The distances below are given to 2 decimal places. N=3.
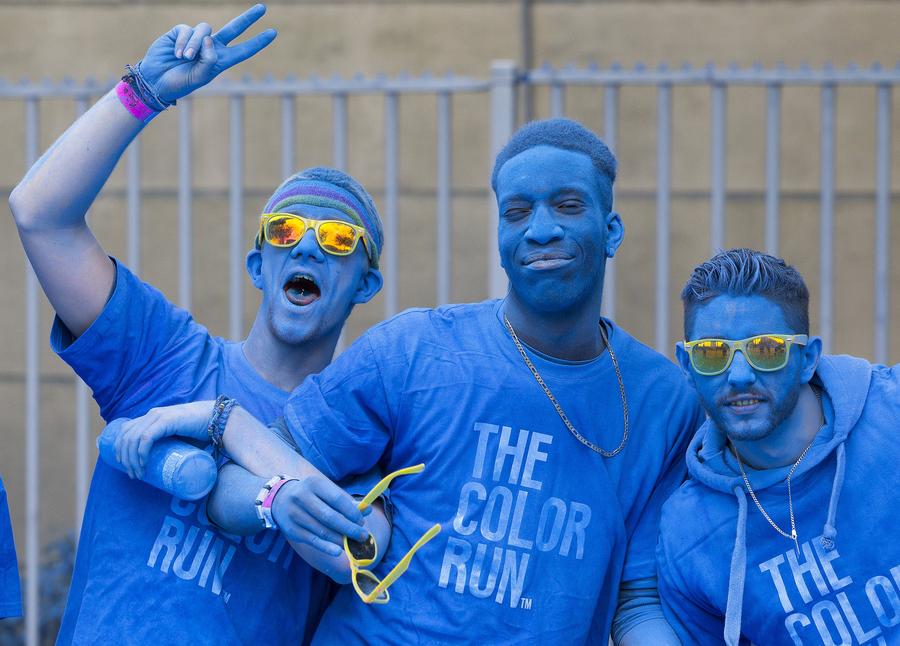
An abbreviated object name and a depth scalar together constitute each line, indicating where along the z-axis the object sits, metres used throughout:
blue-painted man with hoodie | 4.74
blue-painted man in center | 4.93
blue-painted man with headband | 5.03
